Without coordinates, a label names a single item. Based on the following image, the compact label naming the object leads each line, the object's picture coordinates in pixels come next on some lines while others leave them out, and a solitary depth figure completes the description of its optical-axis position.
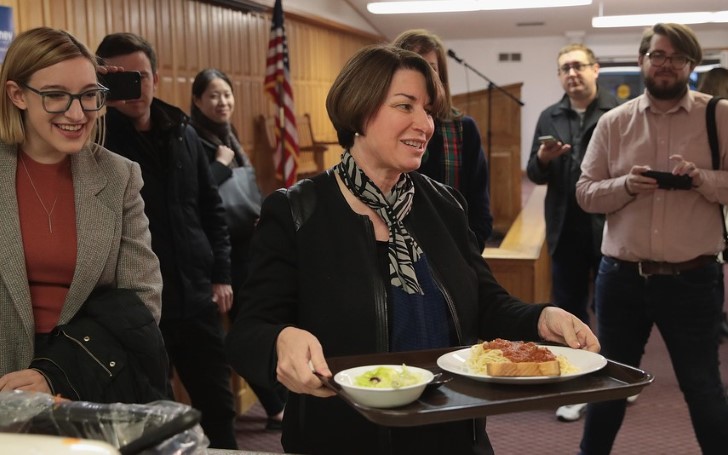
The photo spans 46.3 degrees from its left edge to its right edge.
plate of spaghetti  1.40
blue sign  3.82
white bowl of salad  1.27
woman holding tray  1.68
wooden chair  7.86
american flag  6.55
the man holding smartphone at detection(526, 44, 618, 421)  4.16
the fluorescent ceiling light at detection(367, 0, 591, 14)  10.23
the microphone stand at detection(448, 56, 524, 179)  8.10
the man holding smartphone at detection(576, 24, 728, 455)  2.91
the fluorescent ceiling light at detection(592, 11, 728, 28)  11.07
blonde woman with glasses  1.75
